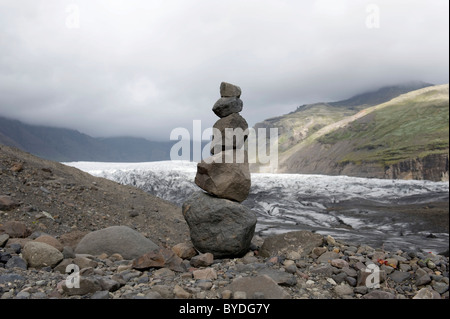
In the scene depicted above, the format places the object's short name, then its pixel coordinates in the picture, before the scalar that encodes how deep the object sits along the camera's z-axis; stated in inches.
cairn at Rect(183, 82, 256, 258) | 394.0
